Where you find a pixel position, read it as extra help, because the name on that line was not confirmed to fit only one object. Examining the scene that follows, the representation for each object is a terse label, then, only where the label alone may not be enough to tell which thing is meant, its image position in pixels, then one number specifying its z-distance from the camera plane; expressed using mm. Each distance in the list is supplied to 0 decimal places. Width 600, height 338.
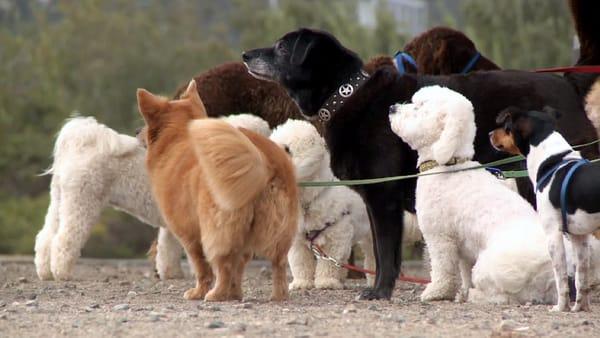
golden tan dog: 13398
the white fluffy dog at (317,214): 18016
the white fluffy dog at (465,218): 14312
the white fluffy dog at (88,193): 21516
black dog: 15617
